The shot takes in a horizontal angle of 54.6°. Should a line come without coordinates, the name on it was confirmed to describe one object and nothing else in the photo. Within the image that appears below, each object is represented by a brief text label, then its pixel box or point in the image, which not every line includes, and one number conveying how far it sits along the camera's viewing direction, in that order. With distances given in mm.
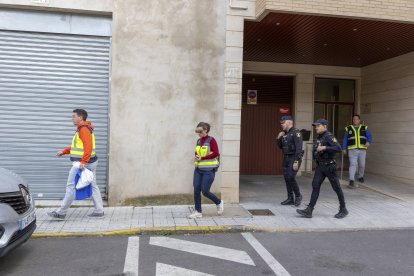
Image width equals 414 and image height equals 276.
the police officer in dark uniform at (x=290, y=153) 7609
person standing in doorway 10031
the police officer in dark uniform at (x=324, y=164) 6871
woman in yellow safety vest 6738
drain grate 7383
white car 4184
